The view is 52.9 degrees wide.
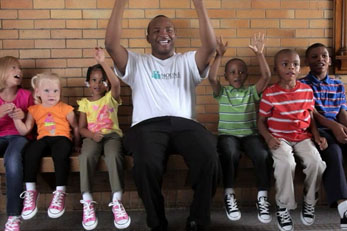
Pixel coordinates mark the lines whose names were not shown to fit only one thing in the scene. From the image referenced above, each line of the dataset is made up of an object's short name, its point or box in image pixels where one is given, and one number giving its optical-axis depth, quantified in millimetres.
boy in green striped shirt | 2396
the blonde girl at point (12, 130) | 2332
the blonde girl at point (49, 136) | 2361
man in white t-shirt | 2166
